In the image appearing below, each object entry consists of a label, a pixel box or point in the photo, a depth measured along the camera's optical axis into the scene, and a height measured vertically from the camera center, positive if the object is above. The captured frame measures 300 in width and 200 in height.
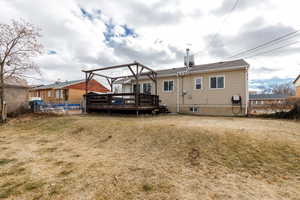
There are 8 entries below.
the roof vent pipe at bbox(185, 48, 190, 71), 14.40 +4.40
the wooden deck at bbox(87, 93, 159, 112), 9.53 -0.12
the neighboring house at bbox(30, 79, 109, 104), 23.67 +1.68
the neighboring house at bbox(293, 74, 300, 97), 23.15 +2.67
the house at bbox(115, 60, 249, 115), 10.60 +1.07
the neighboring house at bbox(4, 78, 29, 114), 11.12 +0.44
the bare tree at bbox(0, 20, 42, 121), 9.24 +3.63
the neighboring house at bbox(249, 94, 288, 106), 33.72 +0.84
